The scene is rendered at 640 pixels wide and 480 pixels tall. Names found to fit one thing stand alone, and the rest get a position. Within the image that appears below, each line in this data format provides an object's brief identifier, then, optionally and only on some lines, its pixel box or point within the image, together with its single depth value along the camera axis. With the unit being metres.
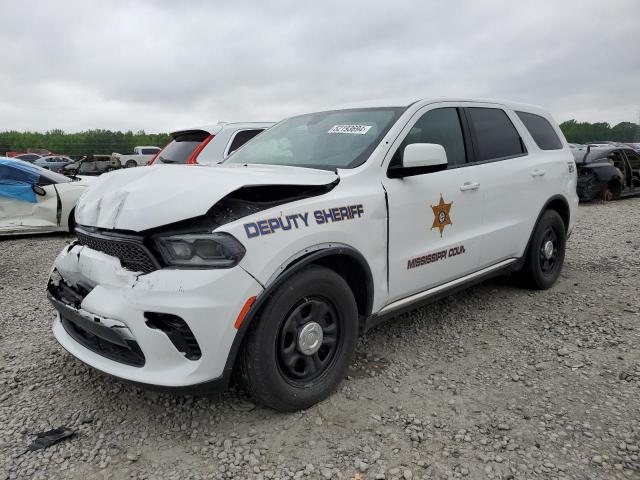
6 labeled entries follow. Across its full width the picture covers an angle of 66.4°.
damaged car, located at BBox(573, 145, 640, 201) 11.34
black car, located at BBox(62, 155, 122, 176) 23.50
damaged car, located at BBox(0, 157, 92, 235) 7.67
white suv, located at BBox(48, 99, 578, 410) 2.27
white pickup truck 31.65
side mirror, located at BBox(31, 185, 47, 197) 7.75
